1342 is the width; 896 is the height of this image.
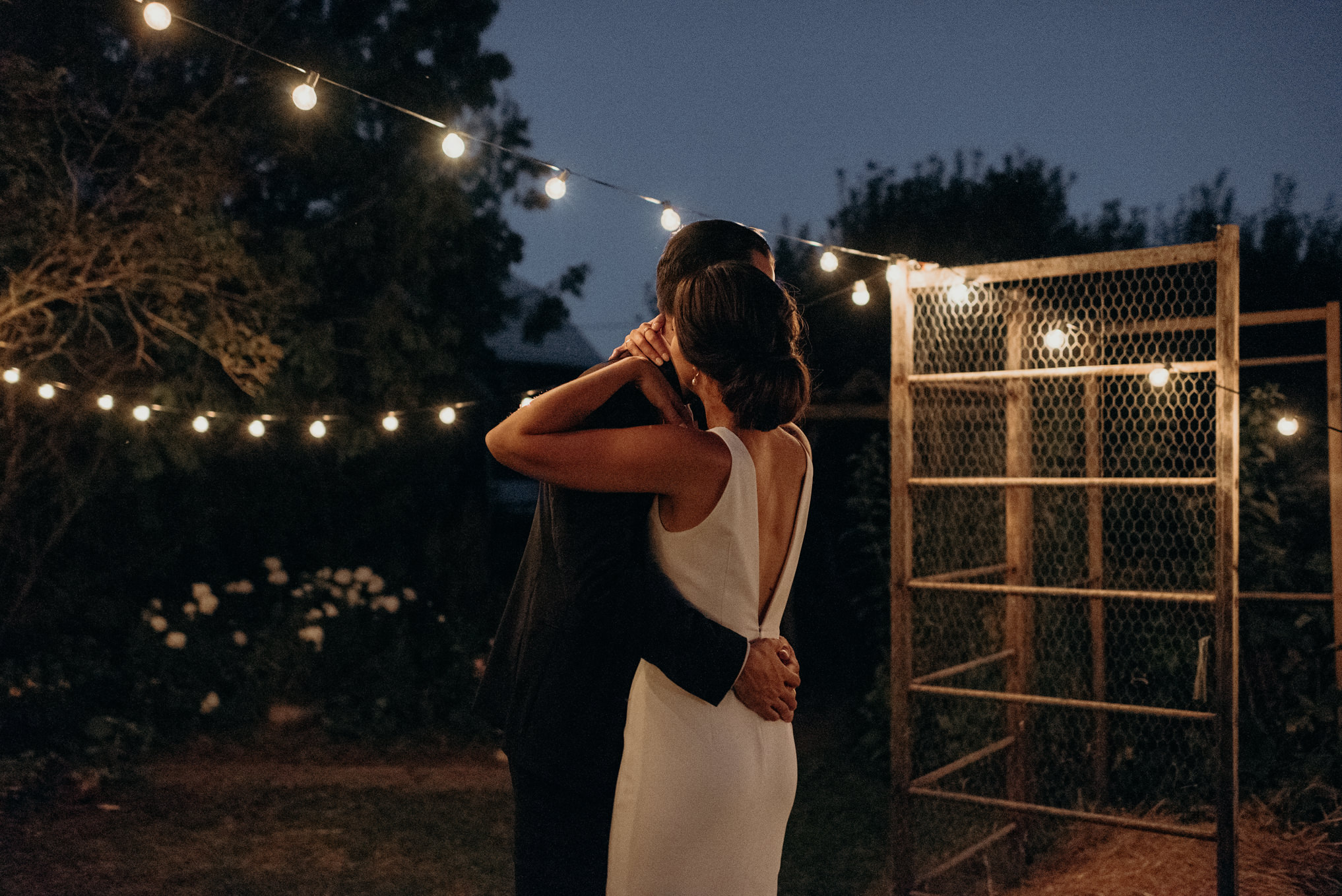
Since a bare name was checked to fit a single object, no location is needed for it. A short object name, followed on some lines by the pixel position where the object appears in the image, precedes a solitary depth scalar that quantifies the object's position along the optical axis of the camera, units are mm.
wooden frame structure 4145
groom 1998
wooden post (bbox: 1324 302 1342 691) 6066
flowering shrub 7832
